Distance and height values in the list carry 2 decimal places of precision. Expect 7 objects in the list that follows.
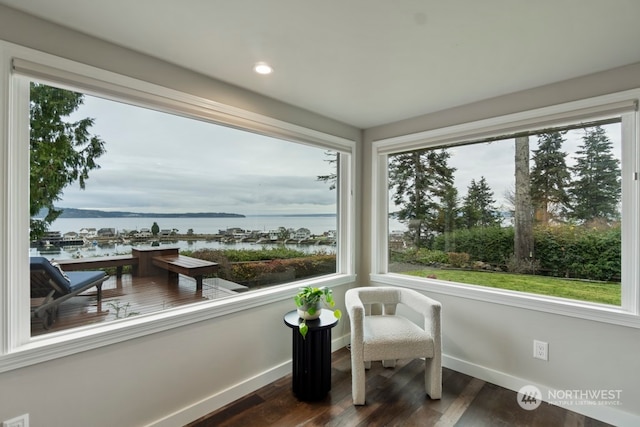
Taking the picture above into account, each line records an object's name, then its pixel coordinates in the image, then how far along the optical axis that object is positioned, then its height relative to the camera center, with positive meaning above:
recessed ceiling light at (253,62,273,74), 1.95 +0.99
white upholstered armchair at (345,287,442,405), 2.18 -0.95
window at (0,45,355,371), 1.49 +0.11
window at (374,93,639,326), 2.09 +0.07
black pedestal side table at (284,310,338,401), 2.24 -1.10
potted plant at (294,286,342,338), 2.32 -0.67
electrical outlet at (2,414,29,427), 1.41 -0.98
